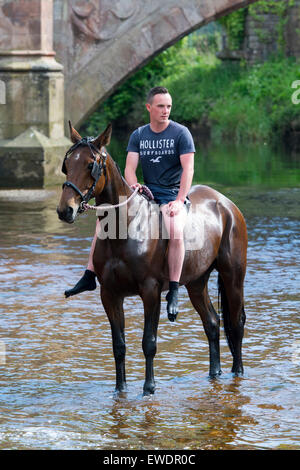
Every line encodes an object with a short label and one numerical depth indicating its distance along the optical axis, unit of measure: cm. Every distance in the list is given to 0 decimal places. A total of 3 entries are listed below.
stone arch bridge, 3505
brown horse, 1179
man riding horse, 1258
